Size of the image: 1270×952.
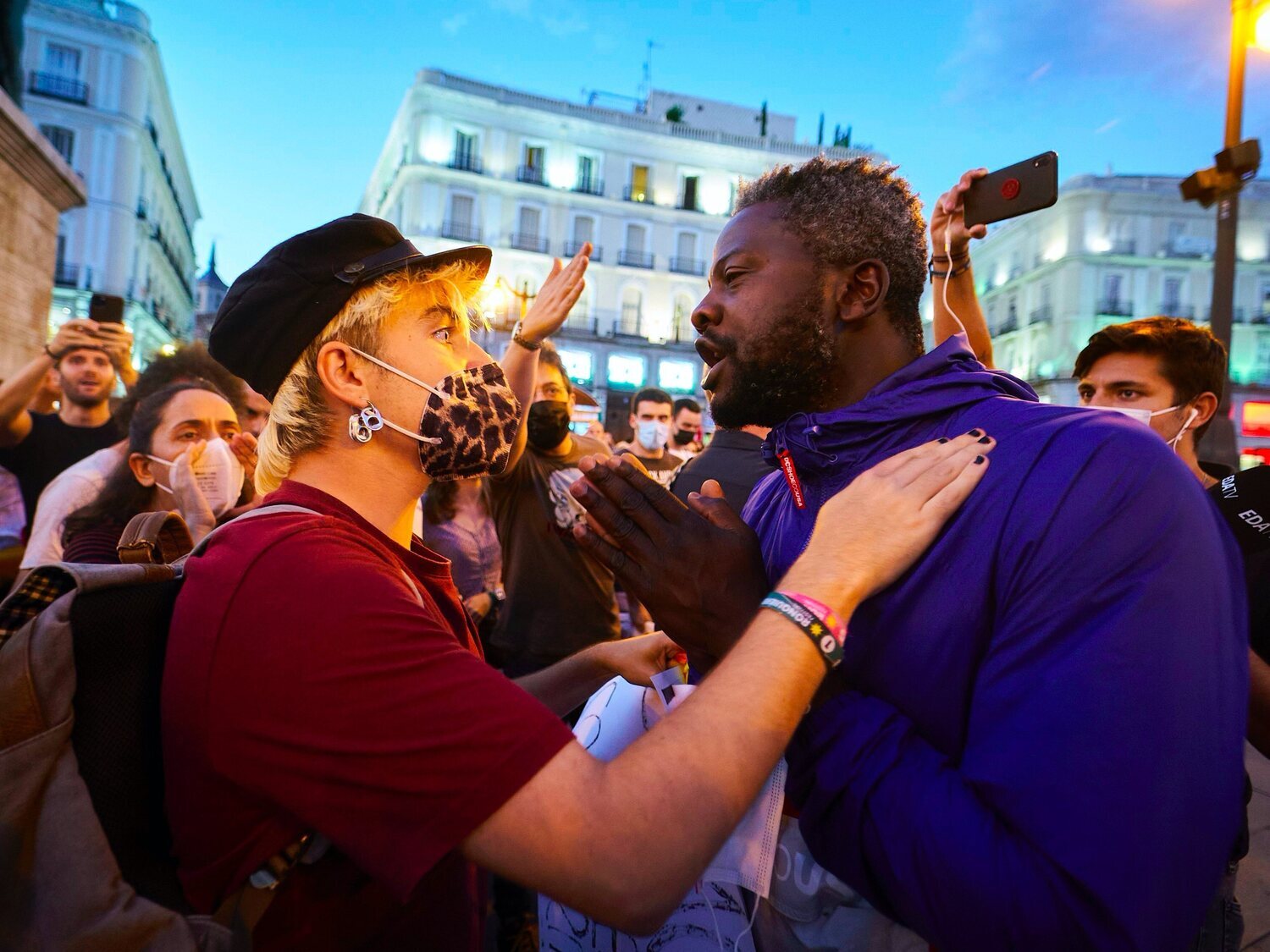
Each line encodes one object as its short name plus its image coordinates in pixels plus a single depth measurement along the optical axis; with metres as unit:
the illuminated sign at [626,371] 38.27
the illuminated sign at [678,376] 39.22
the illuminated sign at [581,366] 37.19
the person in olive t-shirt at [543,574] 4.18
